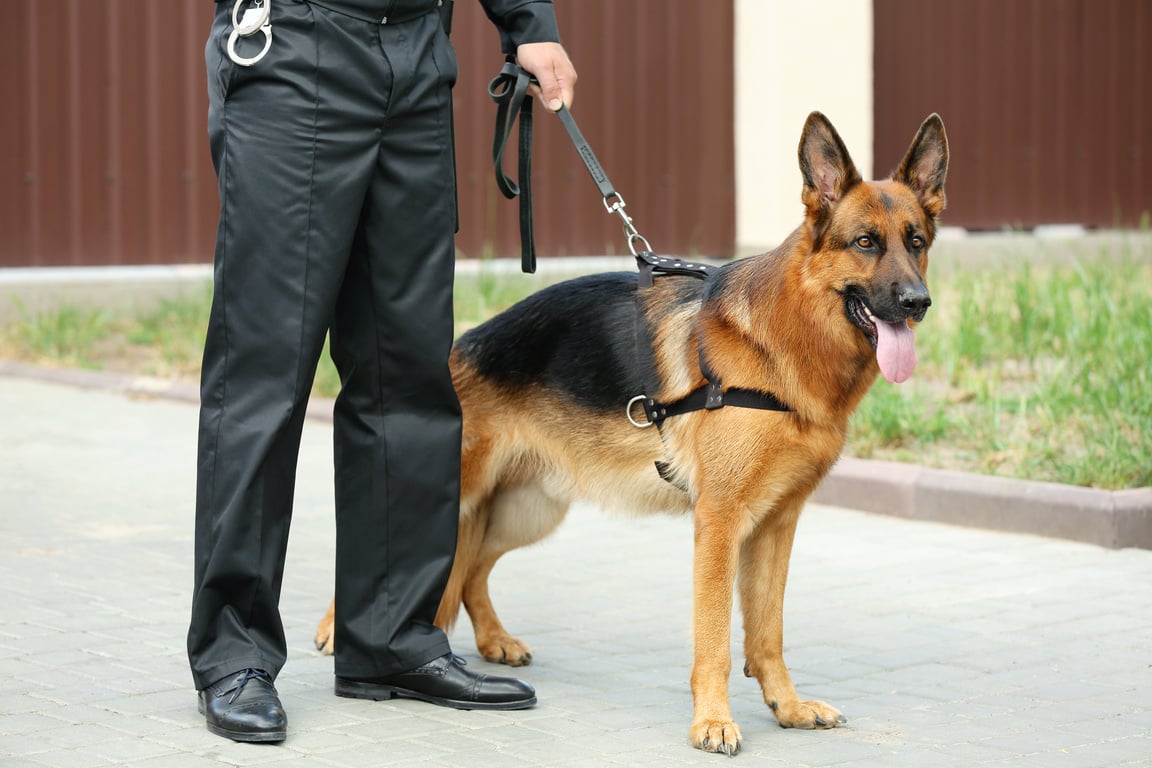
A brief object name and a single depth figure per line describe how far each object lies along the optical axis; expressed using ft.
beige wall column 40.22
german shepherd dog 12.28
